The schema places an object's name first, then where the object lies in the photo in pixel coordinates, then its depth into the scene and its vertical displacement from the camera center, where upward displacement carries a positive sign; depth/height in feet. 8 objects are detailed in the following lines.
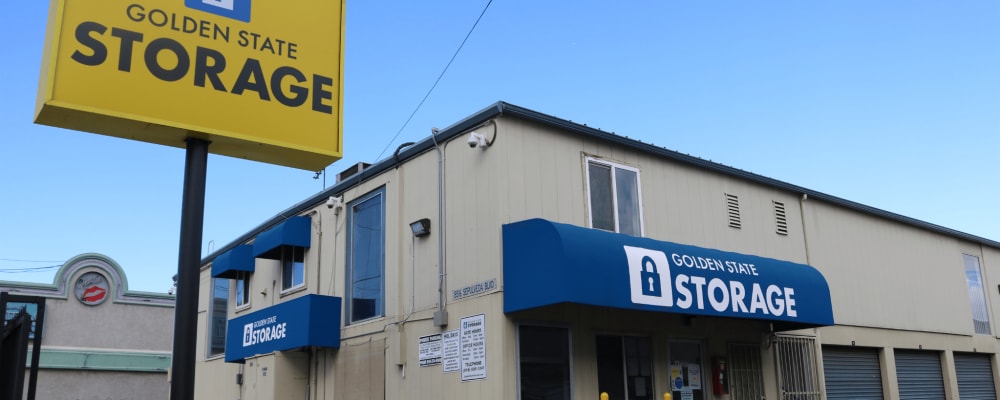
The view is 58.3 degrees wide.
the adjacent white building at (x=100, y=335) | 93.20 +11.64
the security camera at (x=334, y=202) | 51.70 +13.29
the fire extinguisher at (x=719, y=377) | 46.32 +2.70
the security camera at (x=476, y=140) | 39.83 +12.79
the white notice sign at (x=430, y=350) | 41.16 +3.95
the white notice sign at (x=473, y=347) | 38.19 +3.74
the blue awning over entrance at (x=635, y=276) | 35.50 +6.55
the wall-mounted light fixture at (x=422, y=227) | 43.11 +9.84
